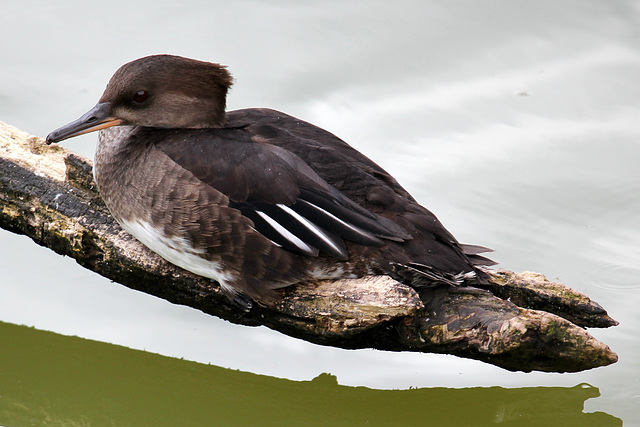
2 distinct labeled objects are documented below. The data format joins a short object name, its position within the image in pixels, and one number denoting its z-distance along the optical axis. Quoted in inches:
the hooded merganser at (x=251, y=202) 382.0
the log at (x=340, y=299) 356.2
